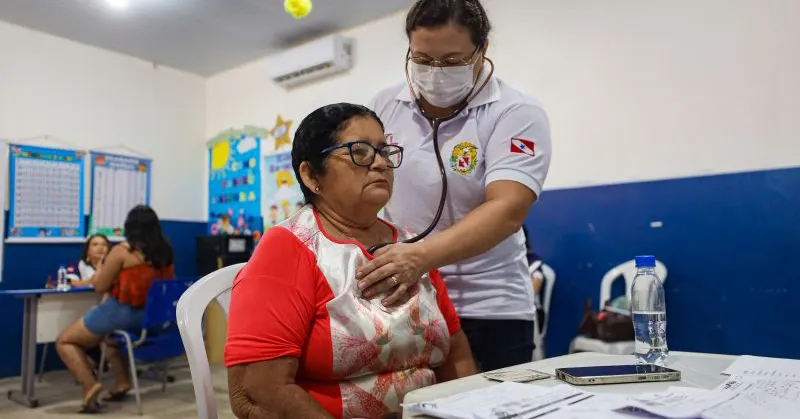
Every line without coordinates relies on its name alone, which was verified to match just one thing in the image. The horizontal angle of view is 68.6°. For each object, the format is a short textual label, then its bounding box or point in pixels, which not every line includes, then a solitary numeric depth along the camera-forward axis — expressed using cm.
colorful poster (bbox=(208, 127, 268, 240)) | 529
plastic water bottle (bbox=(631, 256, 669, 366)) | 120
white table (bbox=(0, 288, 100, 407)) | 348
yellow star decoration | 511
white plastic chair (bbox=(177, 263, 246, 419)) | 110
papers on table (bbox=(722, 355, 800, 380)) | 99
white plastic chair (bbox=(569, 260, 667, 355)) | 286
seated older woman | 97
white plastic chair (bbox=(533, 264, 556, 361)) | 337
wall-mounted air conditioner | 459
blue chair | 343
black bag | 288
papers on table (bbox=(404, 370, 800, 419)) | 71
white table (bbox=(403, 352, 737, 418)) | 86
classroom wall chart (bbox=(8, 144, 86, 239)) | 442
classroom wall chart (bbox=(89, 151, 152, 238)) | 491
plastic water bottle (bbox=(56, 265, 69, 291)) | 423
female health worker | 130
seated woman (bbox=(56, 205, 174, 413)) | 351
